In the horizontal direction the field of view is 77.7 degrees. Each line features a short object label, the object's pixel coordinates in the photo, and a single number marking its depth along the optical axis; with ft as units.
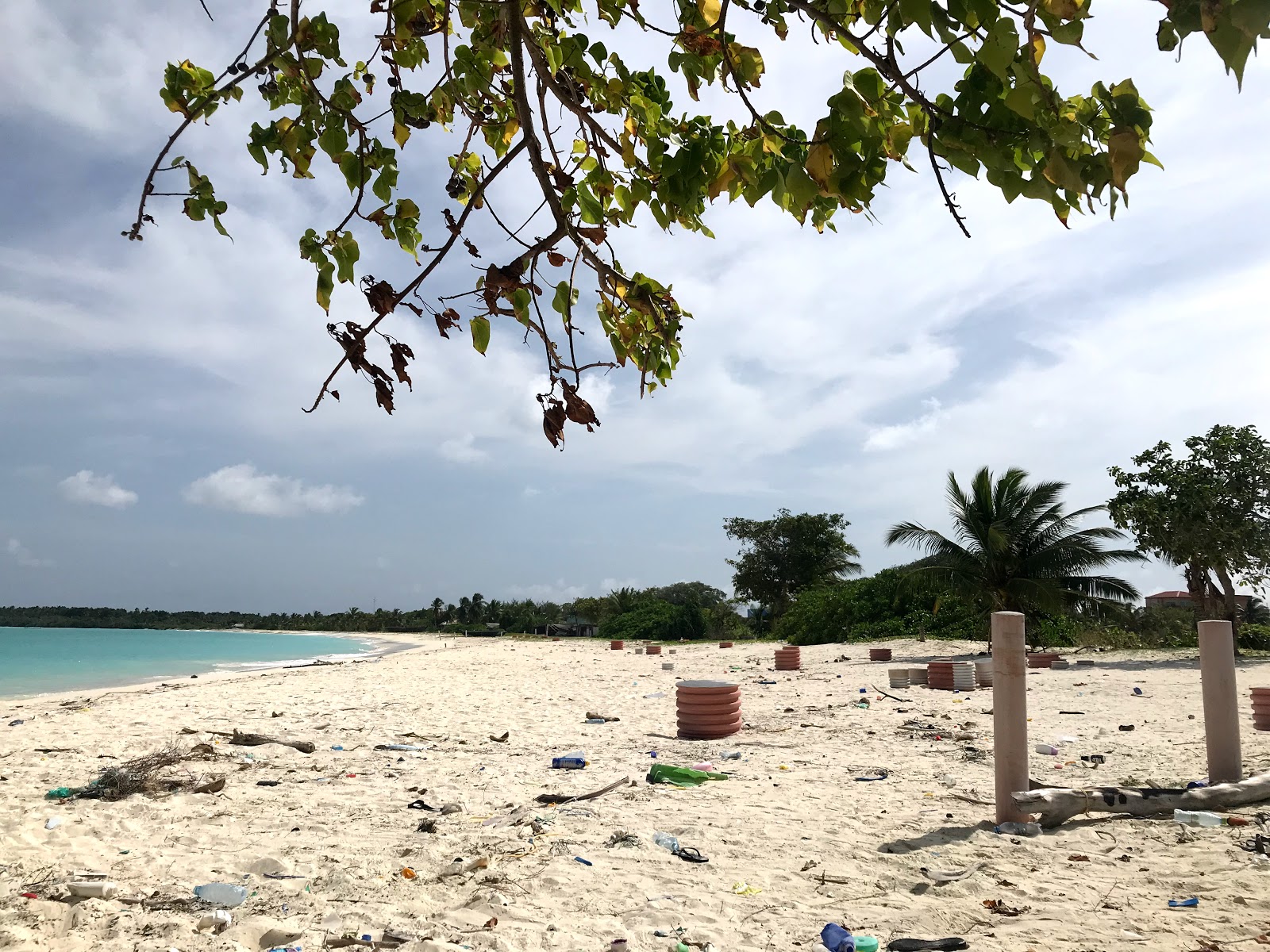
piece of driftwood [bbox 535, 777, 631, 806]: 17.89
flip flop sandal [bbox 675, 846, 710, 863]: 13.64
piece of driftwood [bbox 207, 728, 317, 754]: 24.91
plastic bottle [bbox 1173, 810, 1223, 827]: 14.17
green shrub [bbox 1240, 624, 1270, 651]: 61.52
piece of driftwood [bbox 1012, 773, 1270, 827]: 14.26
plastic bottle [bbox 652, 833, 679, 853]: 14.29
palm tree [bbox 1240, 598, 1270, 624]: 82.82
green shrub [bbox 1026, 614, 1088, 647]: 68.13
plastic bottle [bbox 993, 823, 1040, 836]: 14.20
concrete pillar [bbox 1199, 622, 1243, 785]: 16.12
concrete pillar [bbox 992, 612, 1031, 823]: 14.69
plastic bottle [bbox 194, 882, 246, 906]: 11.97
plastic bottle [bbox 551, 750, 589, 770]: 21.90
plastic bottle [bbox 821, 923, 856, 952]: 9.84
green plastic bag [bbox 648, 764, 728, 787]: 19.42
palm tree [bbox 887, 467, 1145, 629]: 55.52
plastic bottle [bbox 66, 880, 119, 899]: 12.07
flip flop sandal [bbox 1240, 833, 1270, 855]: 12.43
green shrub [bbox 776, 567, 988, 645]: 79.00
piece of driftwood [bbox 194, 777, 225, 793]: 18.89
